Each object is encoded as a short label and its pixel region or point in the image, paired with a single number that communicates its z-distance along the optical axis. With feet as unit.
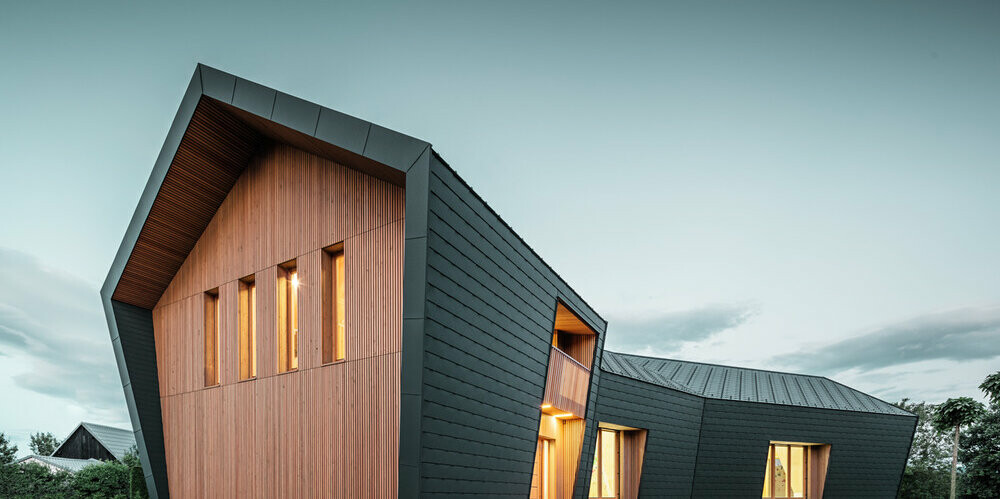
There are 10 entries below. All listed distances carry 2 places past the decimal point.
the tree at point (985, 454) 81.97
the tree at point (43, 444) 170.19
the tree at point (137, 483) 59.47
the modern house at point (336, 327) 27.27
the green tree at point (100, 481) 67.92
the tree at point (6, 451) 66.74
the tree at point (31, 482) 62.39
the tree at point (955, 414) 74.64
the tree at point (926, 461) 89.30
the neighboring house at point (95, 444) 106.63
